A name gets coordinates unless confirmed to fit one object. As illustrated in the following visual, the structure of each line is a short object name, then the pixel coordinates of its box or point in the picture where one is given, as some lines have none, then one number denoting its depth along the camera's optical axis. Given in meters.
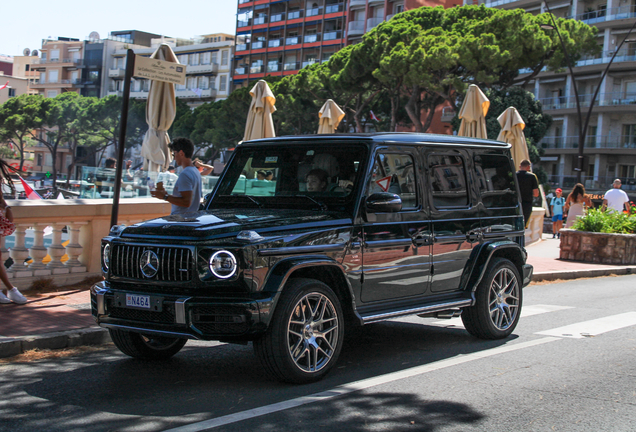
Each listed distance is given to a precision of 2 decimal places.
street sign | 8.62
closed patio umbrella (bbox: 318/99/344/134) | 19.14
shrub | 16.70
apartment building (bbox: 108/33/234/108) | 96.06
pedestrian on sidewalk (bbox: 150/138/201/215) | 7.86
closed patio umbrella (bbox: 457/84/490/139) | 18.47
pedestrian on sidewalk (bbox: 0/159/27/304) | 7.96
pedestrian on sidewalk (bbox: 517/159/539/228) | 12.68
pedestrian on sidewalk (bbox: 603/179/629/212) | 18.23
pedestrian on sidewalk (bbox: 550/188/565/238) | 25.94
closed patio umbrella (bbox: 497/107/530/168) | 19.44
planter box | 16.30
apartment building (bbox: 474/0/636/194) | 60.12
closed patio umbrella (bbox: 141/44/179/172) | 13.98
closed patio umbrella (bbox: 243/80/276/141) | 15.90
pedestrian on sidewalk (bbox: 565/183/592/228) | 19.20
